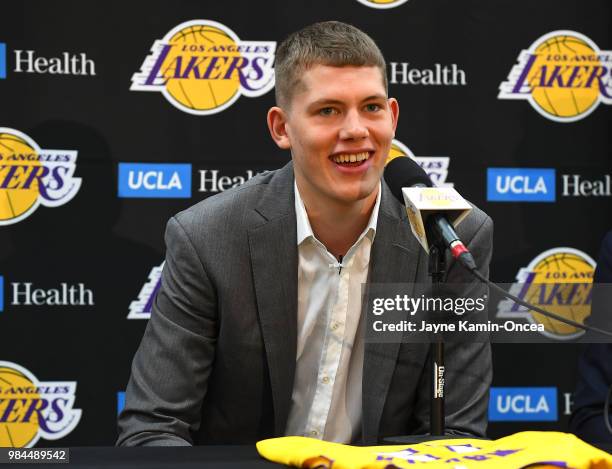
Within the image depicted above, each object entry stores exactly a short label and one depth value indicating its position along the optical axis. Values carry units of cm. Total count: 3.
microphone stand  220
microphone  217
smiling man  252
